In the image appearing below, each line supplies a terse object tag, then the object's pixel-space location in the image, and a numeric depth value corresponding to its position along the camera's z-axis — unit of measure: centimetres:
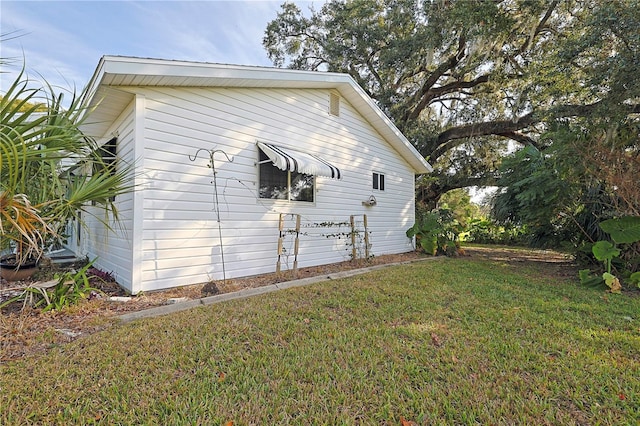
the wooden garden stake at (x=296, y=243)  626
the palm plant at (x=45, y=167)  256
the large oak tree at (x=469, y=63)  678
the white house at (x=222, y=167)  491
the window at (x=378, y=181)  991
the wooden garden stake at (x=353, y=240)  821
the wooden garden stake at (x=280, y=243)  602
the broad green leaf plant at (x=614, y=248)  566
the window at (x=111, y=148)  611
